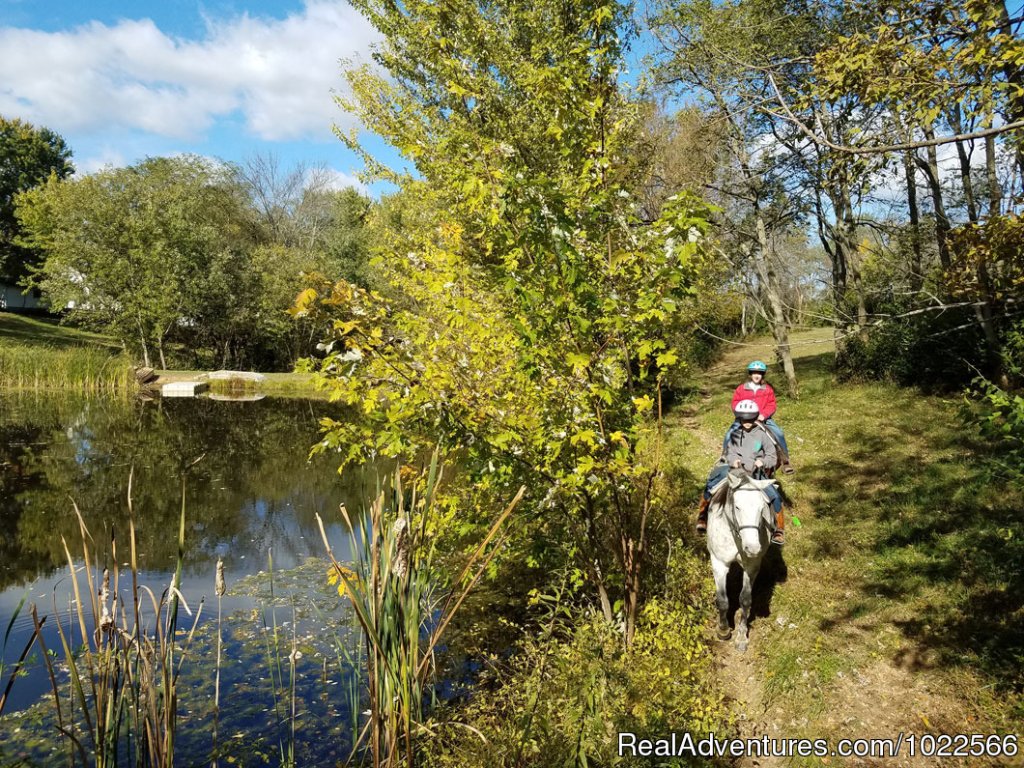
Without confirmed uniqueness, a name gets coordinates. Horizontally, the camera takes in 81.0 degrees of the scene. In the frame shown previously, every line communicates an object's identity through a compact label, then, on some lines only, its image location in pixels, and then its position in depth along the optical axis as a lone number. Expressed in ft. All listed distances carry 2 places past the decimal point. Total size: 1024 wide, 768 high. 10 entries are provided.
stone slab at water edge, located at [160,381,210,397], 109.29
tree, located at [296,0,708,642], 16.01
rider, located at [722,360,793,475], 31.35
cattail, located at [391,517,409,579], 10.03
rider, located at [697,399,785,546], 23.61
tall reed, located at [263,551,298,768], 18.97
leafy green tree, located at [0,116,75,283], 168.55
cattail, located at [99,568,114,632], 9.10
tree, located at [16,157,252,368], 120.67
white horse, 20.02
